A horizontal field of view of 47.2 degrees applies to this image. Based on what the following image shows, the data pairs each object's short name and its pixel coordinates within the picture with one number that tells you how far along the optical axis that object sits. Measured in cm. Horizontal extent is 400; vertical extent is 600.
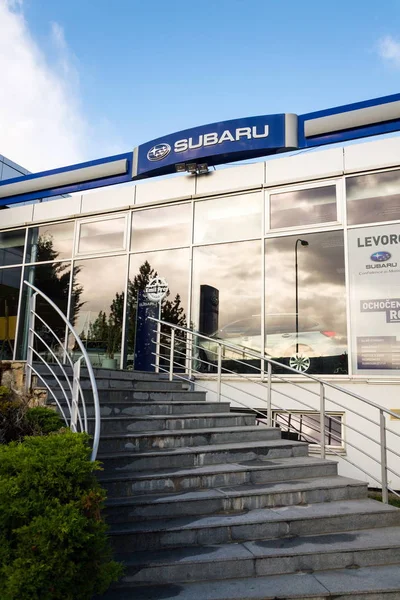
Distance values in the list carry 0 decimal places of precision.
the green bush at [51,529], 259
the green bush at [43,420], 456
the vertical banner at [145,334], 939
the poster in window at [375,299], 756
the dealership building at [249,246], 794
